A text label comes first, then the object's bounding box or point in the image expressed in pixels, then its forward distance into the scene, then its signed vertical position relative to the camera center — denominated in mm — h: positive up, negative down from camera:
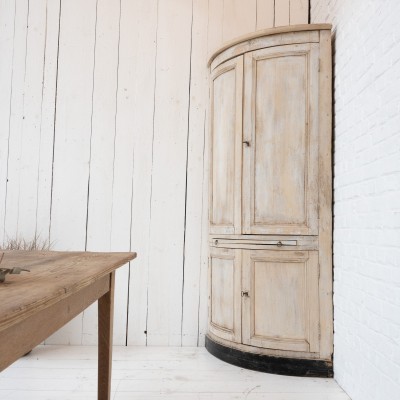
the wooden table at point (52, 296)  860 -145
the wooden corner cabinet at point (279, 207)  2727 +146
